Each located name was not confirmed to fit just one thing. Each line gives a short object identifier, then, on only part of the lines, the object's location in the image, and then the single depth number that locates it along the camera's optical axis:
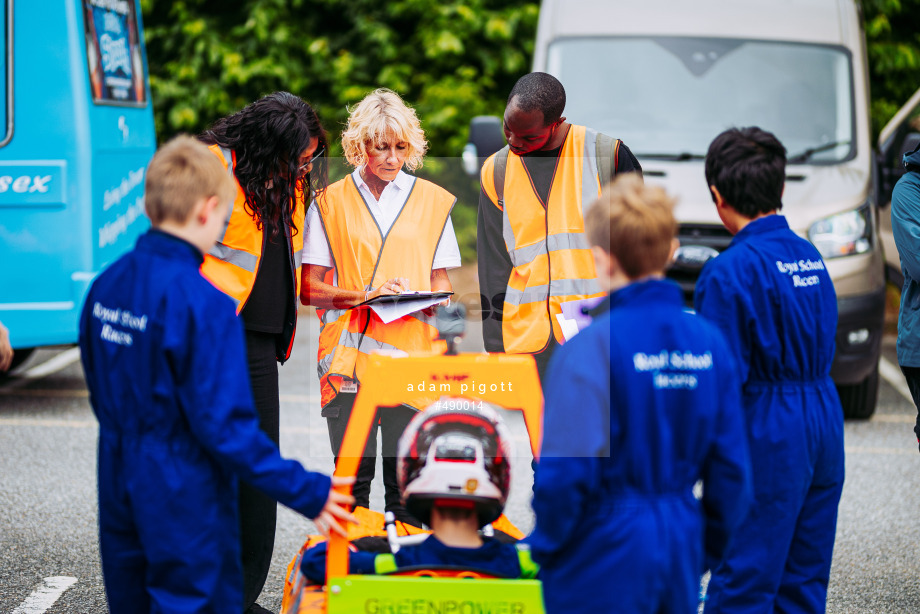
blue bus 13.61
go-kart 5.37
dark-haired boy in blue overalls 6.08
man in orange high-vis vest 7.76
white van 13.52
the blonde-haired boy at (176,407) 5.14
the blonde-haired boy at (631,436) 4.60
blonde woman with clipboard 7.81
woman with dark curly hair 7.15
